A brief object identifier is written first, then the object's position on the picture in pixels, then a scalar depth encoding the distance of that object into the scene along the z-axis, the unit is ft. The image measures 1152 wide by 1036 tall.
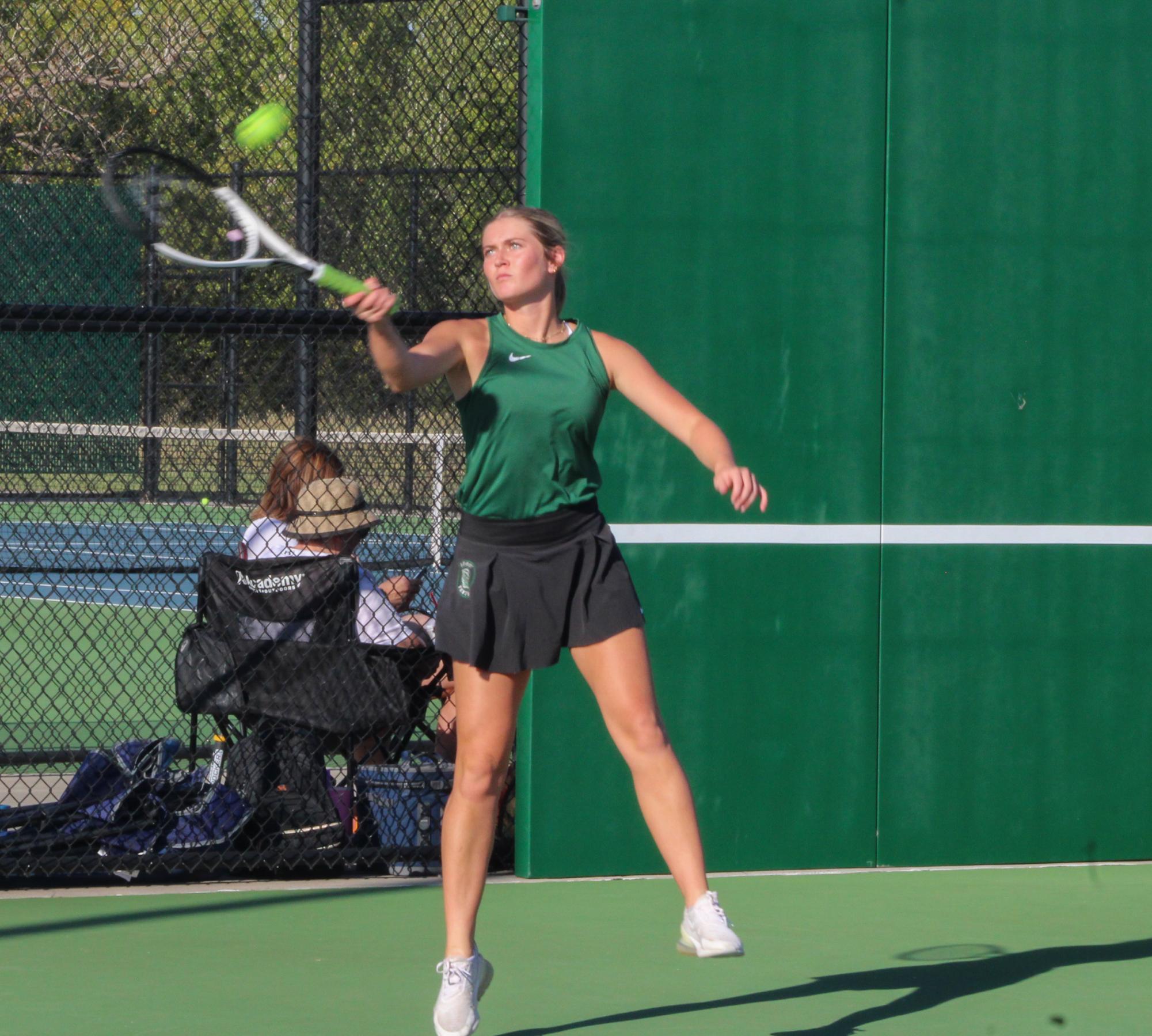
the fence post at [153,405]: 83.82
